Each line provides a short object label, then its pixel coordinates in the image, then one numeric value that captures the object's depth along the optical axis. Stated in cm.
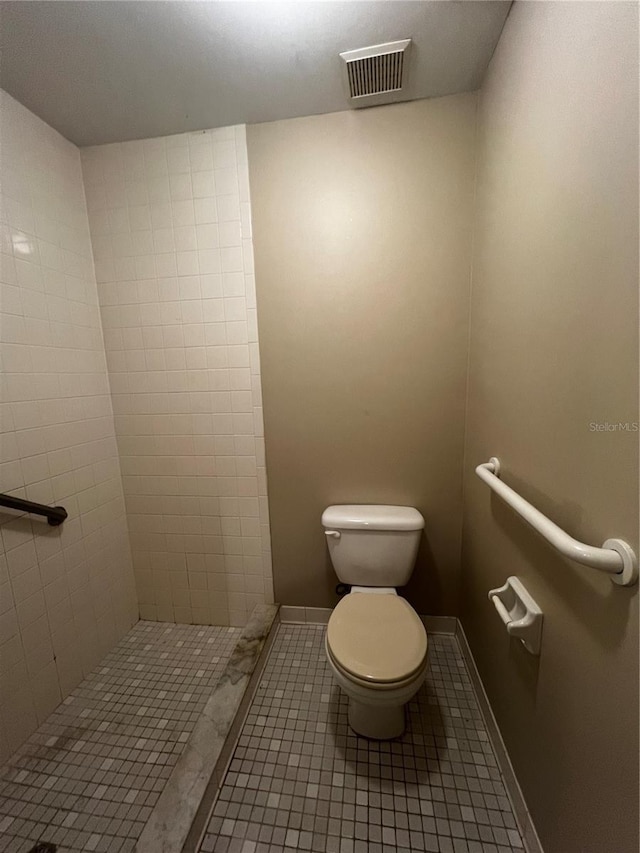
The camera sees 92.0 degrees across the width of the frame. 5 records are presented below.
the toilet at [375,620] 91
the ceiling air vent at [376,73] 101
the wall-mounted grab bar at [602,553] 50
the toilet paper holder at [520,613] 78
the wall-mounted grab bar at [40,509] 106
